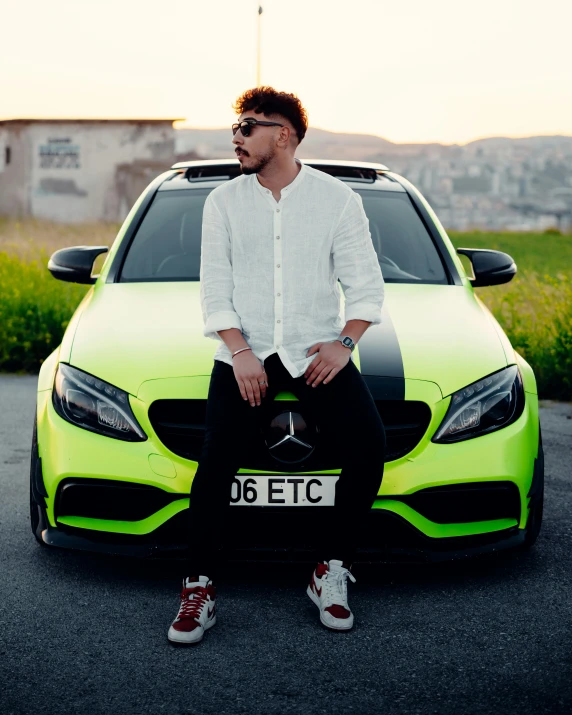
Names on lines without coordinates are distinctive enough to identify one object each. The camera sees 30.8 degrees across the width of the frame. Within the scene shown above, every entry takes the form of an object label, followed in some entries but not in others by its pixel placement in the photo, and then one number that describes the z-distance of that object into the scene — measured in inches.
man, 126.6
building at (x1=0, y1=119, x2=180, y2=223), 1492.4
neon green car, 131.3
